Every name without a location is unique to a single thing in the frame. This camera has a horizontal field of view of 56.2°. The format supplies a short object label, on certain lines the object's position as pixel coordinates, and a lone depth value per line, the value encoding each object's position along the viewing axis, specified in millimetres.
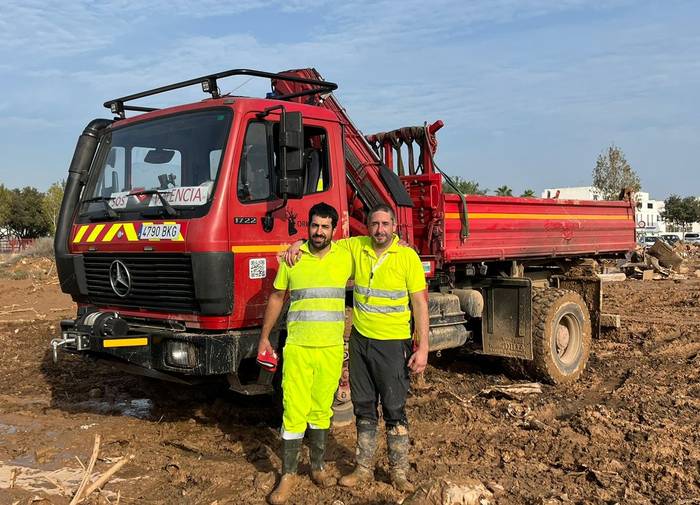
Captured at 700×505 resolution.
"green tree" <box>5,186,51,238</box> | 50188
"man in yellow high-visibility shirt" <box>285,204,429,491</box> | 4180
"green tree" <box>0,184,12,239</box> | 47375
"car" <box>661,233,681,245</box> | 40984
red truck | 4707
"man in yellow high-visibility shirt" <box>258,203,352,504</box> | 4109
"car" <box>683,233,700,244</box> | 49688
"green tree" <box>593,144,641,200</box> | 34000
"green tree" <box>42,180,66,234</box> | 44078
